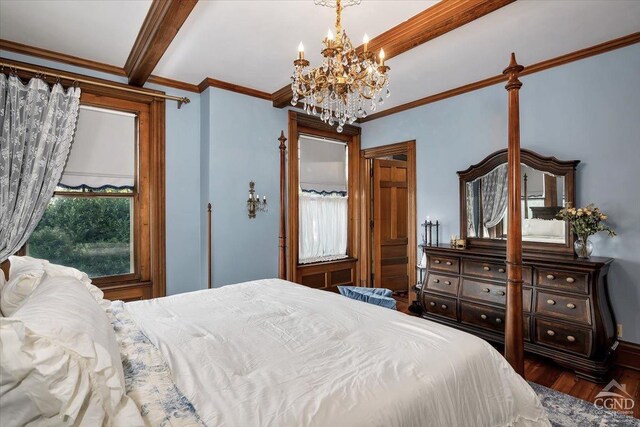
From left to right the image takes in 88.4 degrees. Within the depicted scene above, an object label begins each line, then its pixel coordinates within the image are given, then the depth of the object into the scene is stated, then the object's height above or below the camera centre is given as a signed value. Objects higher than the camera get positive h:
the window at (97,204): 2.94 +0.14
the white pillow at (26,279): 1.34 -0.28
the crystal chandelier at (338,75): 1.90 +0.86
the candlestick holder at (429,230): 3.97 -0.18
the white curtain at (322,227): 4.38 -0.14
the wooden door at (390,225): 4.84 -0.13
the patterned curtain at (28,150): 2.52 +0.55
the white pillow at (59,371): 0.72 -0.39
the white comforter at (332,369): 1.04 -0.58
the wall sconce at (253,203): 3.74 +0.16
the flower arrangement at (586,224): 2.71 -0.08
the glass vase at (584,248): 2.73 -0.28
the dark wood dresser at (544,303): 2.50 -0.77
